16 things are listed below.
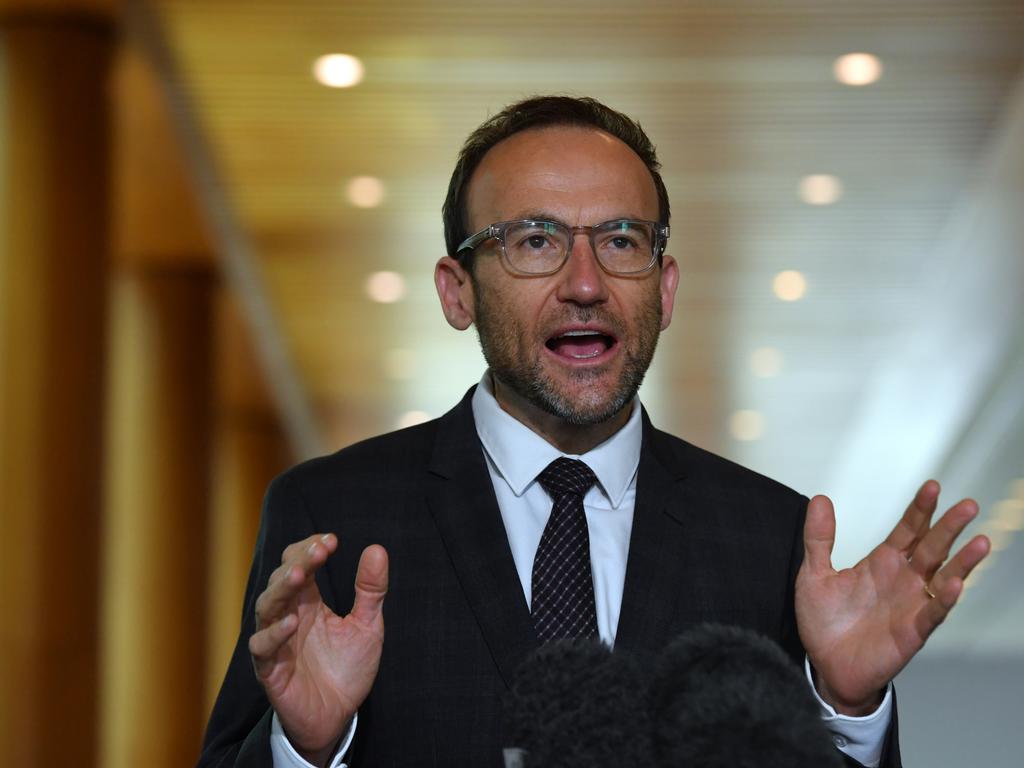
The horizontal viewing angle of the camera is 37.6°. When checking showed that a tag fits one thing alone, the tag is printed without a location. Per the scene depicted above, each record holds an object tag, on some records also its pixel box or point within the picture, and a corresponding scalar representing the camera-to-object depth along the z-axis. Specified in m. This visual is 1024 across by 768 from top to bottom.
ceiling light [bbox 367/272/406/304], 12.73
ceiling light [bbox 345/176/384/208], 10.59
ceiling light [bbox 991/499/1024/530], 13.06
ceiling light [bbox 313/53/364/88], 8.51
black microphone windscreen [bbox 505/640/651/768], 0.93
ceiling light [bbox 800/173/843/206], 10.36
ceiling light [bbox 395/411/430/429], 17.16
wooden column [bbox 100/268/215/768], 12.62
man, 1.88
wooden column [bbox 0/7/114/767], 7.23
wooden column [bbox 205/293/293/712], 16.62
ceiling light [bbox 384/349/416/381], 14.92
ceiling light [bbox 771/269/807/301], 12.49
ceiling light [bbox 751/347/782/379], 14.80
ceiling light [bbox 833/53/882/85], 8.40
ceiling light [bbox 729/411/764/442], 17.44
